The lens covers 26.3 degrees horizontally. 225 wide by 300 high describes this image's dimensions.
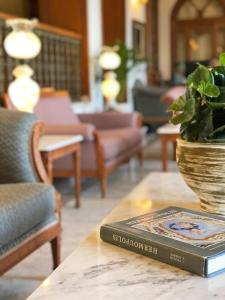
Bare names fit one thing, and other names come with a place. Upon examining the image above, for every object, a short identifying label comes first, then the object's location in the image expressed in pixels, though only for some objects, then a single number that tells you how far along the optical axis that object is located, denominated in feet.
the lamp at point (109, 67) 19.70
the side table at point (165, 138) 13.26
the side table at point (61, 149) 9.09
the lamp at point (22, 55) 10.80
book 3.35
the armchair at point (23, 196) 5.62
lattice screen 14.37
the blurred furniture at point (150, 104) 25.44
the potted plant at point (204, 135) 4.28
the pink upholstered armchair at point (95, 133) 12.09
